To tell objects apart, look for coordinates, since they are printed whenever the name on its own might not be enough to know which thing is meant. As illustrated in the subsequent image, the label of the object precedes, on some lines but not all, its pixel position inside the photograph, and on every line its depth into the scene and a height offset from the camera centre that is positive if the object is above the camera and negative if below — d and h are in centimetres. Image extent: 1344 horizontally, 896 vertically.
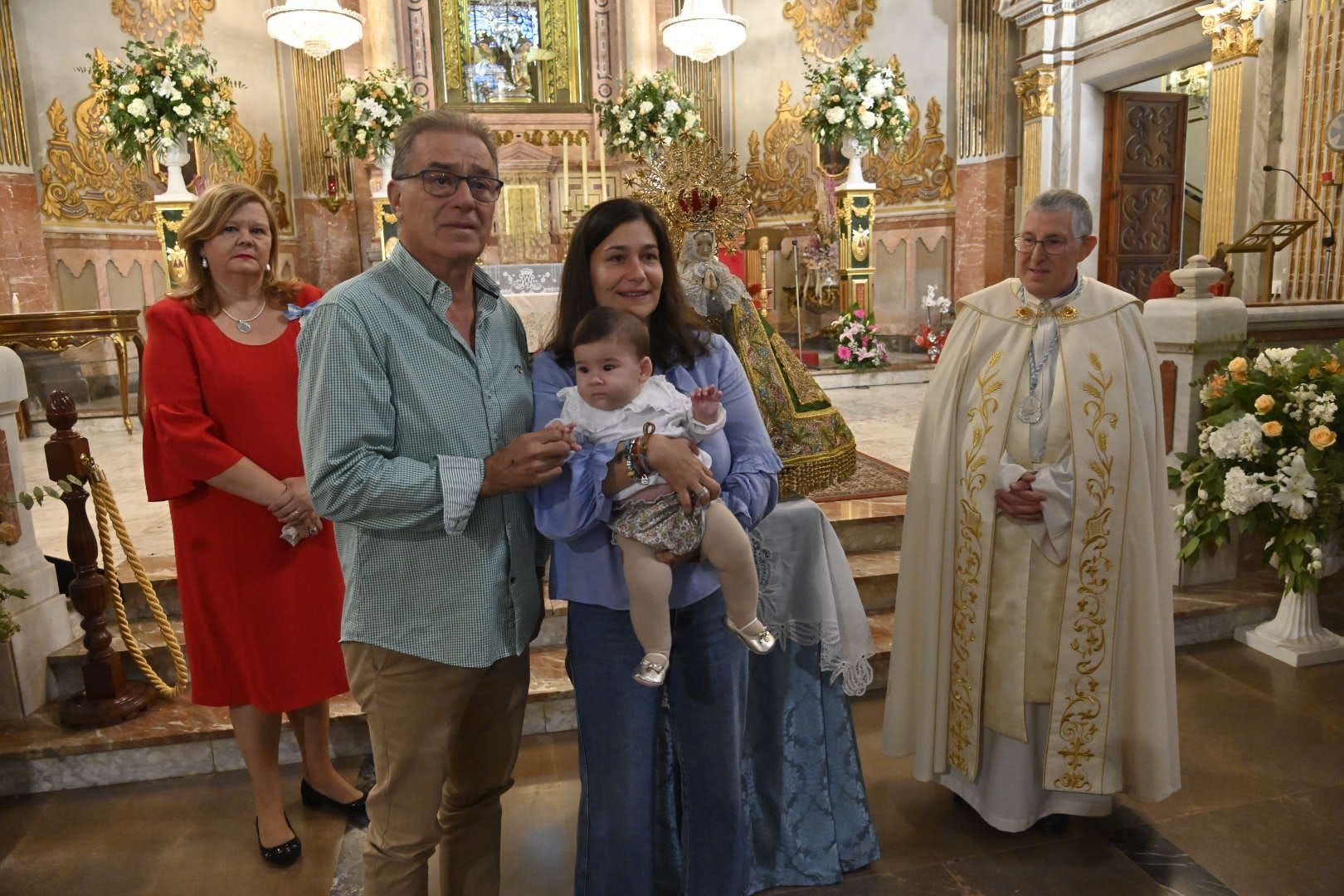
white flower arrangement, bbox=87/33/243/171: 720 +161
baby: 173 -27
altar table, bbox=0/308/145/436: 676 -17
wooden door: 1006 +89
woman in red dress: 242 -46
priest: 260 -78
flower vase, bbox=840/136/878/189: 965 +127
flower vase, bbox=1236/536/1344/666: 394 -158
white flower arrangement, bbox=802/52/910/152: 931 +178
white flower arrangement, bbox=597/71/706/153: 913 +169
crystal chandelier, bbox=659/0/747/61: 911 +249
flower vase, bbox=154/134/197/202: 760 +117
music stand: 711 +22
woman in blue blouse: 186 -71
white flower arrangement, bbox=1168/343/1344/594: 372 -75
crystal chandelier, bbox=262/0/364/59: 825 +245
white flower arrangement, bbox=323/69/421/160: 824 +166
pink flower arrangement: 978 -65
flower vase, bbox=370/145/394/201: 888 +127
